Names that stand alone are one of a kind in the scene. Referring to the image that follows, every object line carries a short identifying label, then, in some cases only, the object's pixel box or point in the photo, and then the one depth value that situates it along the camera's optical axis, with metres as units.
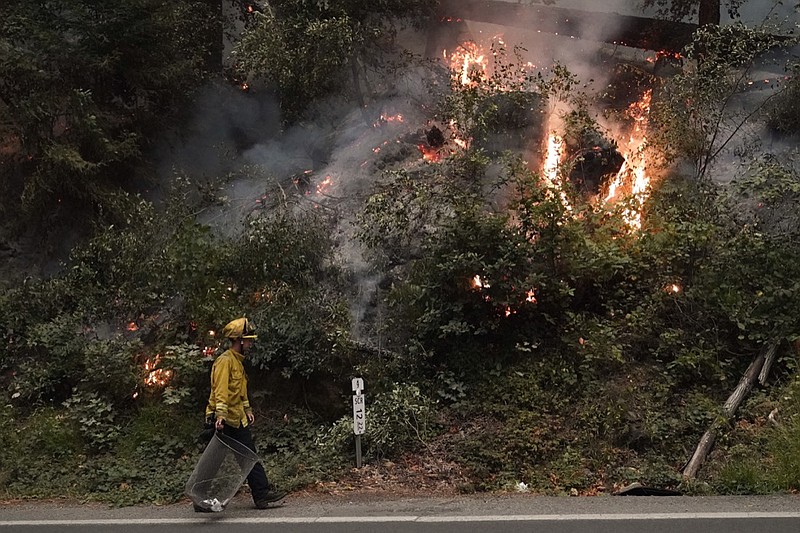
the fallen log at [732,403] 7.42
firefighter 6.86
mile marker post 7.96
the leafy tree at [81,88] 12.38
